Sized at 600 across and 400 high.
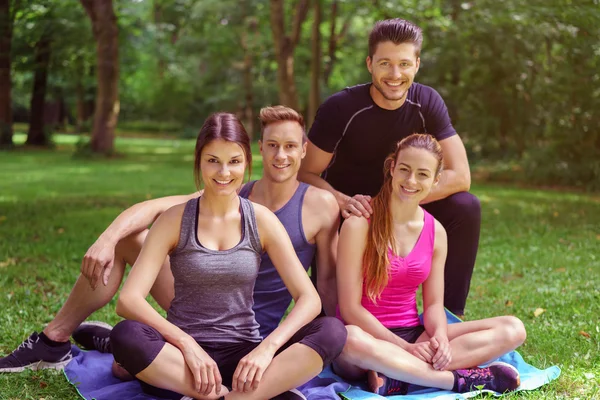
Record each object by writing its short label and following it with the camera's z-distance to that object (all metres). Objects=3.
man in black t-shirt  4.08
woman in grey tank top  3.16
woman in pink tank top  3.57
